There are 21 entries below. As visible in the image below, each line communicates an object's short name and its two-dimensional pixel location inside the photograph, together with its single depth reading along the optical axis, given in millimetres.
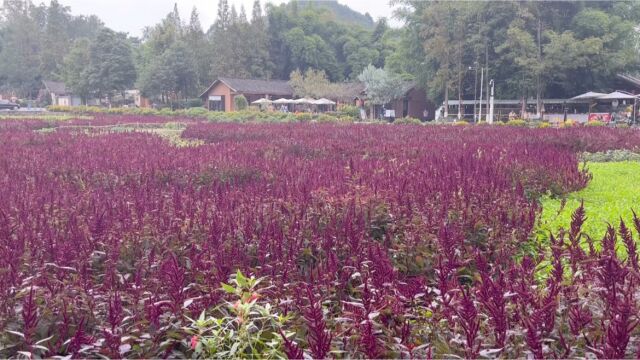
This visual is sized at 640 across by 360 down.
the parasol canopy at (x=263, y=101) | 53844
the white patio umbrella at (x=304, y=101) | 53406
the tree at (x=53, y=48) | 77562
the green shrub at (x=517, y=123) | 27972
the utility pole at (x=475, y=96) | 45719
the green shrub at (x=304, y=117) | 36591
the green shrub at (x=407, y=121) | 31266
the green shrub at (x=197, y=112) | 42938
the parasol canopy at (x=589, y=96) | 39344
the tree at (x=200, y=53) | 64688
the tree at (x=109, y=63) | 59797
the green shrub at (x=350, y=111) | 48156
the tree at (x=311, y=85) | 56969
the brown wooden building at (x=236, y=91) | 56625
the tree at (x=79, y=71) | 61266
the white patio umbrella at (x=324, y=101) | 53106
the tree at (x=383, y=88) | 51562
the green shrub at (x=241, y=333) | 2875
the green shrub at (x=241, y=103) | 50875
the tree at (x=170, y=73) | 58125
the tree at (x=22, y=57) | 79500
